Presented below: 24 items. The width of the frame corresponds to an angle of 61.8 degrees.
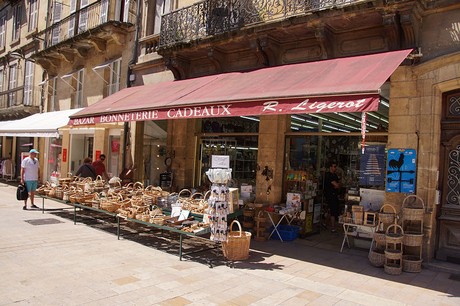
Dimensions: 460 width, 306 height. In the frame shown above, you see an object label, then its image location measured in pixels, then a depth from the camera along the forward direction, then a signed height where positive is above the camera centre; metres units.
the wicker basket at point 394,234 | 5.99 -1.16
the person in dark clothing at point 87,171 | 11.10 -0.68
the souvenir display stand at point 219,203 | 6.27 -0.81
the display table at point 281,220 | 8.19 -1.37
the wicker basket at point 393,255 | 5.96 -1.44
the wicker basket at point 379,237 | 6.39 -1.27
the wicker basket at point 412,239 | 6.11 -1.22
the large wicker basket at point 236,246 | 6.36 -1.52
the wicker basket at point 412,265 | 6.08 -1.62
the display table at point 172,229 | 6.39 -1.35
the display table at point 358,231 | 7.25 -1.38
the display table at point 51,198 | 9.39 -1.35
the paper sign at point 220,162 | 6.48 -0.13
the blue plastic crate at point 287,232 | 8.19 -1.61
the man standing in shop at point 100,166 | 12.05 -0.56
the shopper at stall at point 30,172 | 10.76 -0.78
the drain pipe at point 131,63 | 12.86 +2.92
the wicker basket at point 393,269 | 5.94 -1.66
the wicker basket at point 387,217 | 6.40 -0.92
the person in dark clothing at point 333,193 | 9.35 -0.83
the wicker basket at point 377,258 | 6.36 -1.61
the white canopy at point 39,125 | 13.02 +0.76
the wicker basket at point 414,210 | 6.16 -0.75
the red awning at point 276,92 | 5.66 +1.14
